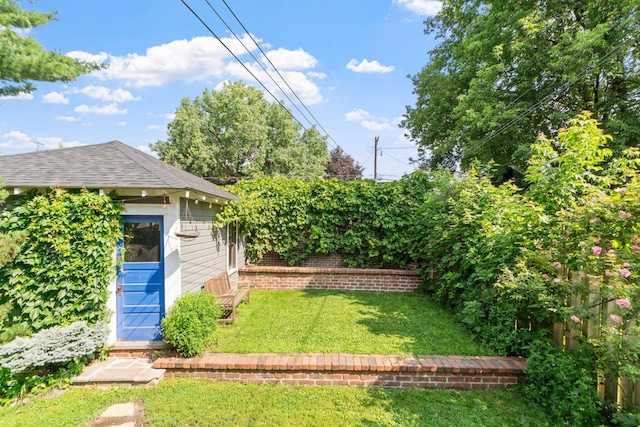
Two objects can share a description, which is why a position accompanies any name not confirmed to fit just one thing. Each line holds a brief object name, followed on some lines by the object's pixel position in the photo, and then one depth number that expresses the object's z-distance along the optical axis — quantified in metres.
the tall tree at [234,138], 20.83
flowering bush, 2.46
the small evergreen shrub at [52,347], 3.25
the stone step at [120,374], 3.59
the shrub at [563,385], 2.70
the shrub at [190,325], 3.74
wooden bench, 5.11
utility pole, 20.41
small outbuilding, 4.01
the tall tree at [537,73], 7.42
